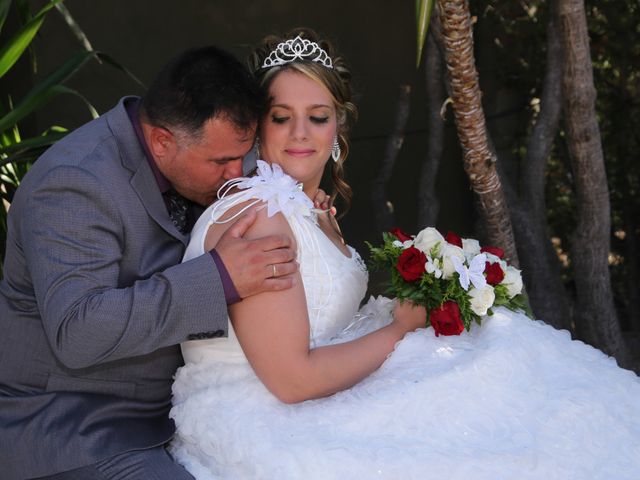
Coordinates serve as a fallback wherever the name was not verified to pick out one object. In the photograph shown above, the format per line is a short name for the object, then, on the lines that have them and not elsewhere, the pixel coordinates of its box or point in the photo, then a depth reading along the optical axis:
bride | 2.36
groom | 2.43
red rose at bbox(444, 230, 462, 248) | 2.91
